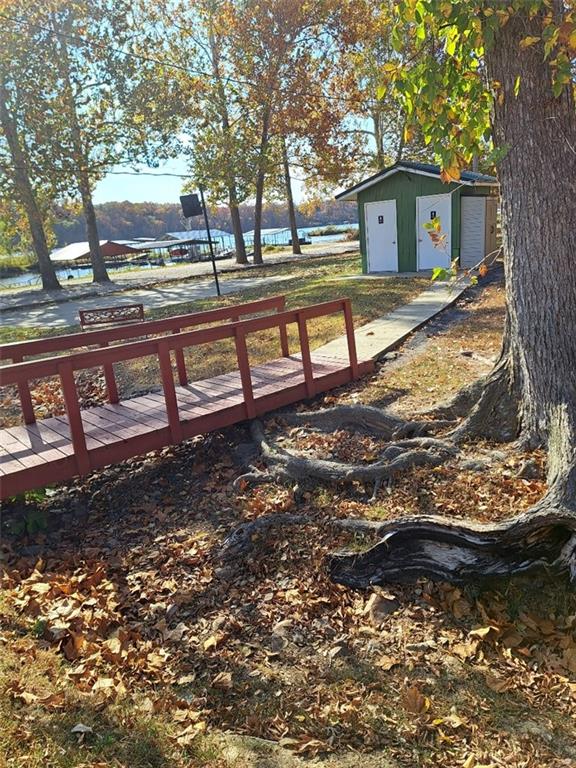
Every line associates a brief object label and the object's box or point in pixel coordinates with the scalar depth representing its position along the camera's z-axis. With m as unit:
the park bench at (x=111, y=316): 12.00
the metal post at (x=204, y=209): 15.09
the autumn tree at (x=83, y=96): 21.50
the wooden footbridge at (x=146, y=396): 4.62
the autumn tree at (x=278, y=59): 26.02
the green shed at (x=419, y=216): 17.70
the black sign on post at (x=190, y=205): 14.80
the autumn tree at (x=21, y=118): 20.56
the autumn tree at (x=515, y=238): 3.39
